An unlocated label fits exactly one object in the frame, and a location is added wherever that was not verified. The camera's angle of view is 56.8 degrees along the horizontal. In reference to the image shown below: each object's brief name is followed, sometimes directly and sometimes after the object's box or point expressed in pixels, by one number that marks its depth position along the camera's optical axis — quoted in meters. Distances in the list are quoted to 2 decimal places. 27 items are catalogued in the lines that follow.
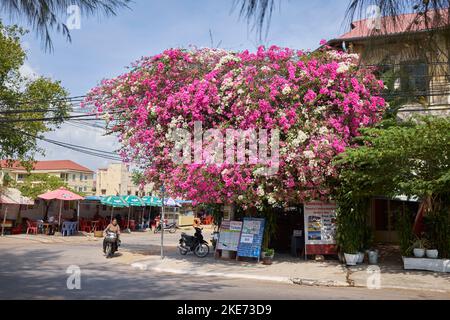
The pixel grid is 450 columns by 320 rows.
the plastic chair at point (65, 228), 27.00
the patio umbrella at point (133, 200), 29.97
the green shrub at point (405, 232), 13.12
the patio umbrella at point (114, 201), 29.42
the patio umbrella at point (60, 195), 26.50
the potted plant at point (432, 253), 12.58
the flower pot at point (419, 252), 12.62
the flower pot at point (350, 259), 13.63
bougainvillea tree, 13.23
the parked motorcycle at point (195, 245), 16.77
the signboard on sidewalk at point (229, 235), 15.63
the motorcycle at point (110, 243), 16.61
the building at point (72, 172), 79.06
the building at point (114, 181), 59.50
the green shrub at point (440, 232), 12.66
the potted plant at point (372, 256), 14.12
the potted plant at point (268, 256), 14.43
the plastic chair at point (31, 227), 27.32
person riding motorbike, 16.98
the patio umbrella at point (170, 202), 34.94
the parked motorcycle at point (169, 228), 35.27
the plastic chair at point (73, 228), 27.67
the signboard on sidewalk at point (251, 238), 14.84
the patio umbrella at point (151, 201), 33.13
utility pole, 15.13
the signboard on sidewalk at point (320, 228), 14.91
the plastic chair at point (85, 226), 31.41
